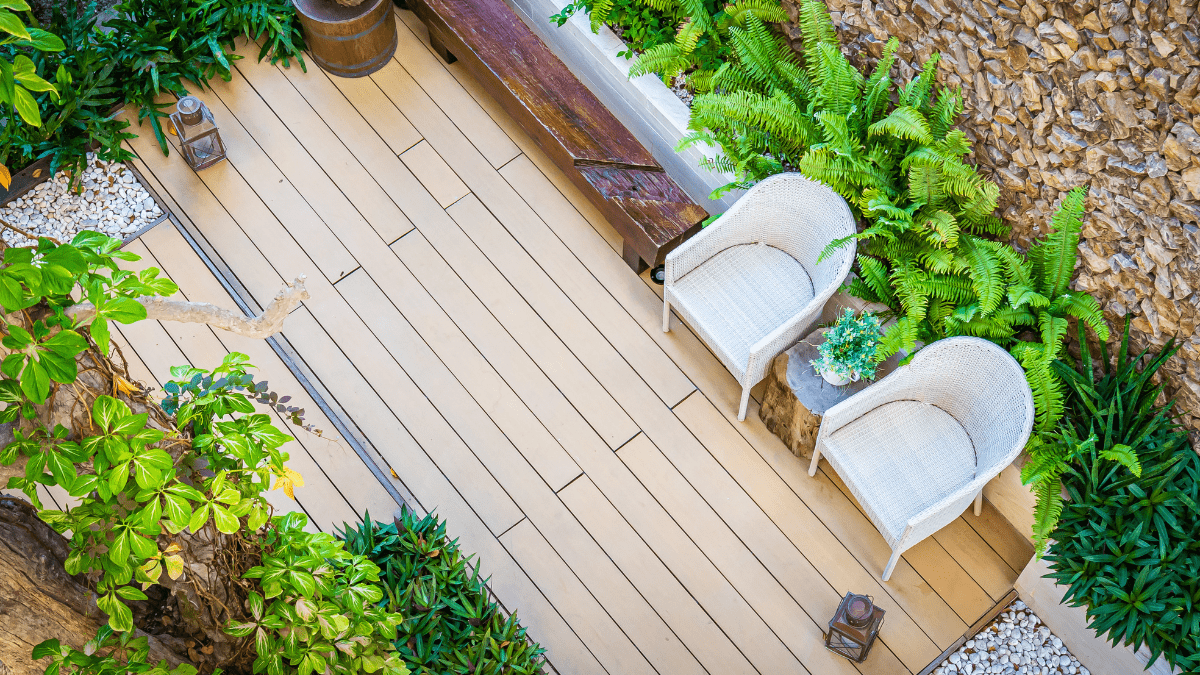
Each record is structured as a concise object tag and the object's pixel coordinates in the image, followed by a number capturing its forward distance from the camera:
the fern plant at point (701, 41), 4.00
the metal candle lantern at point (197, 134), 4.37
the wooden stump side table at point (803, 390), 3.73
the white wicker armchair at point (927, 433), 3.43
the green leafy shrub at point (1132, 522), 3.17
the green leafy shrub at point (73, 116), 4.41
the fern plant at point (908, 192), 3.41
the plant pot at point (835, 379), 3.67
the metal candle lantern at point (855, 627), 3.37
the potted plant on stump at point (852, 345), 3.52
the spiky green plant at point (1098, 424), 3.31
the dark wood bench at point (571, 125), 4.19
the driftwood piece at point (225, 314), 2.28
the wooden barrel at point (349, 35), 4.59
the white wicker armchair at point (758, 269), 3.80
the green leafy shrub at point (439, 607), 3.36
